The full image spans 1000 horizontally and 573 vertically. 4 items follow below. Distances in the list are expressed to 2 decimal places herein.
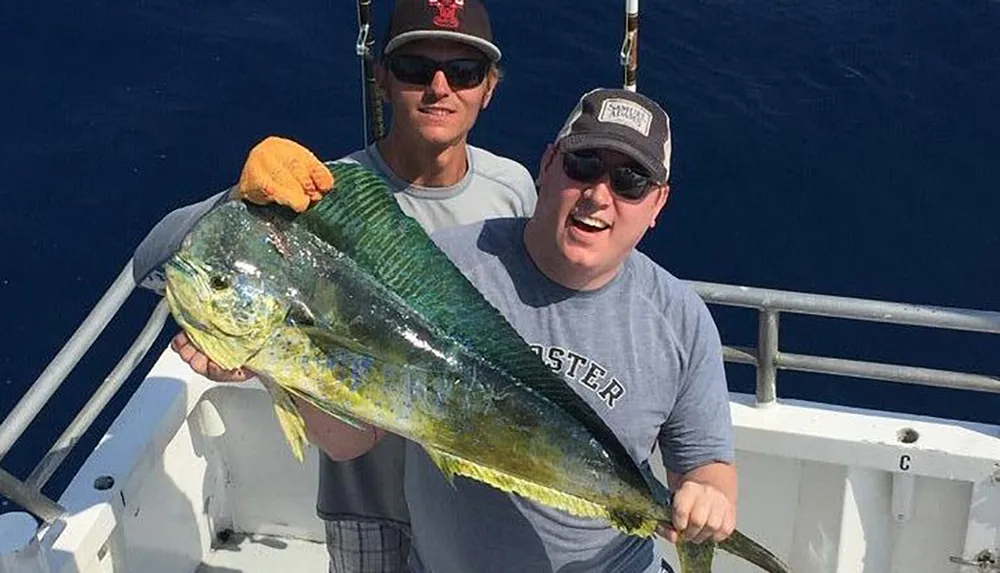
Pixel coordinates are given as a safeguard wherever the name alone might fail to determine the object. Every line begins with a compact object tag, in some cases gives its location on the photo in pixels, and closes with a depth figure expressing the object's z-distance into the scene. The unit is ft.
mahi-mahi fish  7.02
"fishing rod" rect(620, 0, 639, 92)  13.66
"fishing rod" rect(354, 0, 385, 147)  13.01
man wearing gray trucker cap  8.64
